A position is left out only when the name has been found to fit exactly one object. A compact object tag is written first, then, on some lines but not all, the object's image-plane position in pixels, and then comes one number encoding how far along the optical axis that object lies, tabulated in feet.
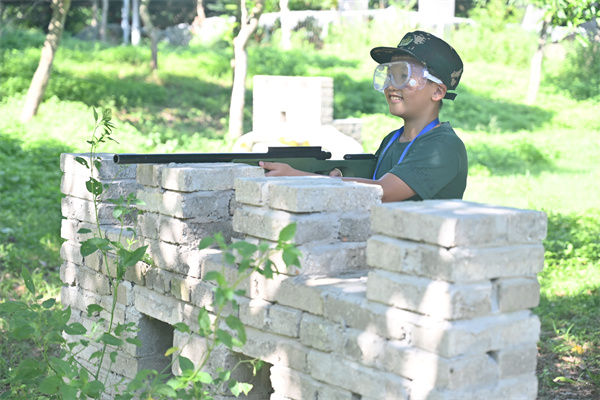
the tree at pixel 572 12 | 18.66
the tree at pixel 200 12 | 94.13
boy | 10.59
